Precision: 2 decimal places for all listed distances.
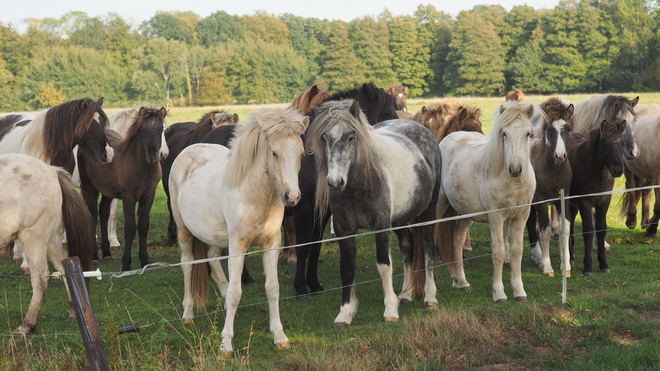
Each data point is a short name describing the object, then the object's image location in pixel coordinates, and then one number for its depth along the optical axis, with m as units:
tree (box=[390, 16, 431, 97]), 64.62
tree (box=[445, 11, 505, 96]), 60.94
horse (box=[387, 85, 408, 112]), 17.32
